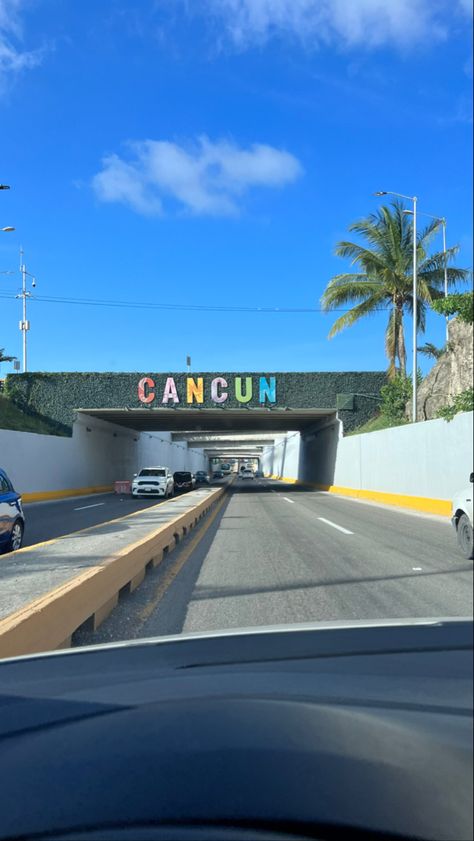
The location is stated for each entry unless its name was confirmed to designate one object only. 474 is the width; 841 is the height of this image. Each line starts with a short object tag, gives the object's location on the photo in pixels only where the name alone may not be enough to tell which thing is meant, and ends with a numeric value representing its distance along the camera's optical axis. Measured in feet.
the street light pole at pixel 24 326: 131.95
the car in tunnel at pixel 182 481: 130.52
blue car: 31.81
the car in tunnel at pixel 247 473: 255.25
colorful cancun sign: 104.01
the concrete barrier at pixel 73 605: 12.10
